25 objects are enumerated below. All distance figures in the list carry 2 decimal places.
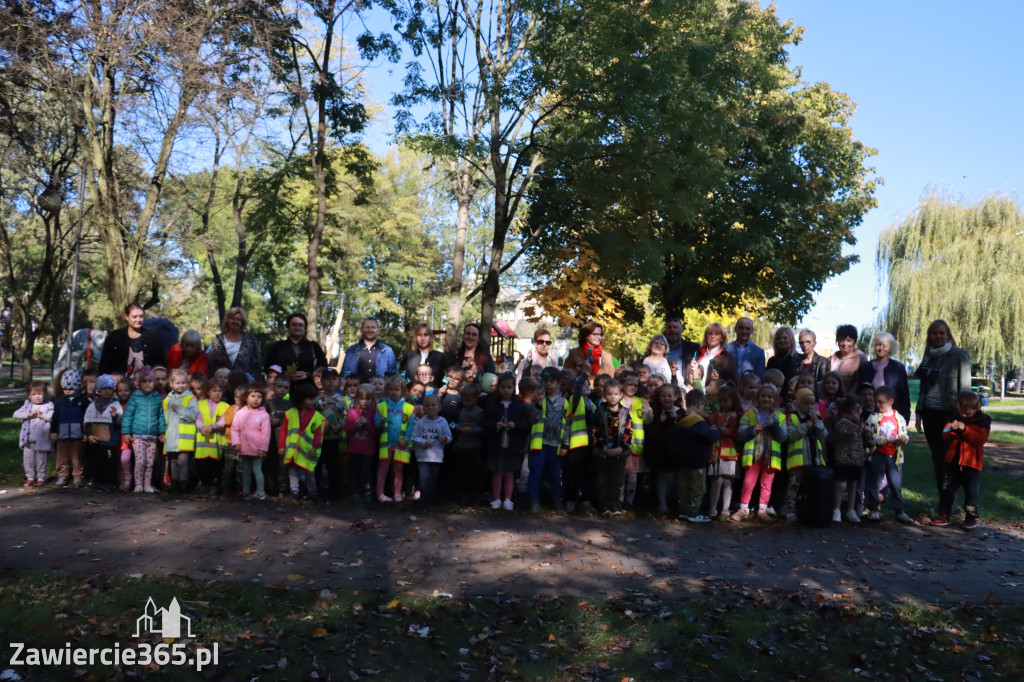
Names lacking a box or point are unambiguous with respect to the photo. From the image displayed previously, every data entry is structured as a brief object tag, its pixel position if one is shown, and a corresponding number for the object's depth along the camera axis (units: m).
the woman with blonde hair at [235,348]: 11.88
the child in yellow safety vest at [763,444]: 10.46
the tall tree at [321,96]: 18.11
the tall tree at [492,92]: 18.17
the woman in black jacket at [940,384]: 11.03
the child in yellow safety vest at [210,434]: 10.83
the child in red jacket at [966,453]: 10.58
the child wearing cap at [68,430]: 10.98
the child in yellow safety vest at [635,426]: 10.68
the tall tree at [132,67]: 15.11
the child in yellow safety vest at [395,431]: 10.77
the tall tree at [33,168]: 15.43
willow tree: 35.88
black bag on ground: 10.10
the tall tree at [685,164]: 17.14
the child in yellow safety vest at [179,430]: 10.82
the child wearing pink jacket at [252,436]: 10.66
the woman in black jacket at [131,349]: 11.81
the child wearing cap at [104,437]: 10.88
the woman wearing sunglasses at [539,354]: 12.28
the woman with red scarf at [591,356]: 12.41
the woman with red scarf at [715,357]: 11.86
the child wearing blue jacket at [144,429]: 10.83
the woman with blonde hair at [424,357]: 12.45
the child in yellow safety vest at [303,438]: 10.79
